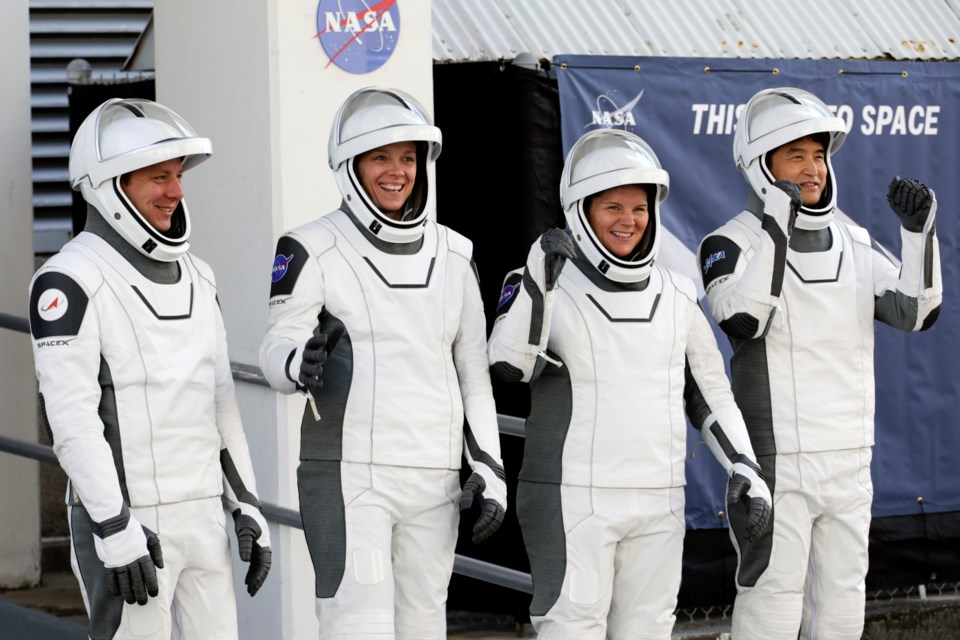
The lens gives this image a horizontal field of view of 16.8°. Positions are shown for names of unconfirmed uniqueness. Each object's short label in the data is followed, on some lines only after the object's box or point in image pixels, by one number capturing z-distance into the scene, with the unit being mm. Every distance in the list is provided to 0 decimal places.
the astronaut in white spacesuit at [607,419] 8568
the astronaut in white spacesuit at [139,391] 7651
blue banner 12373
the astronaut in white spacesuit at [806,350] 9192
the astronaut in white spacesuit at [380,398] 8211
